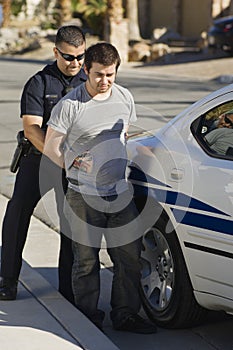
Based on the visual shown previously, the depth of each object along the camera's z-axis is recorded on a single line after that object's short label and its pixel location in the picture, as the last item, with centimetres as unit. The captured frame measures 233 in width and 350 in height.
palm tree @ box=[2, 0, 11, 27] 4906
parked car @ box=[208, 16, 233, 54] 2580
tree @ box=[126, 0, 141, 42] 3562
